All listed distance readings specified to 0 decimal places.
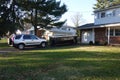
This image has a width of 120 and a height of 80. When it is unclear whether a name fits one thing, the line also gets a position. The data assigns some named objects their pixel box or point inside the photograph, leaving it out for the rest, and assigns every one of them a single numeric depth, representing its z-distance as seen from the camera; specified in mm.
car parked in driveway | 11007
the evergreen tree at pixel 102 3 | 27609
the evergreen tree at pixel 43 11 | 16374
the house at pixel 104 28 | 13014
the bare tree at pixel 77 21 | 38281
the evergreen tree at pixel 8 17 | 15733
